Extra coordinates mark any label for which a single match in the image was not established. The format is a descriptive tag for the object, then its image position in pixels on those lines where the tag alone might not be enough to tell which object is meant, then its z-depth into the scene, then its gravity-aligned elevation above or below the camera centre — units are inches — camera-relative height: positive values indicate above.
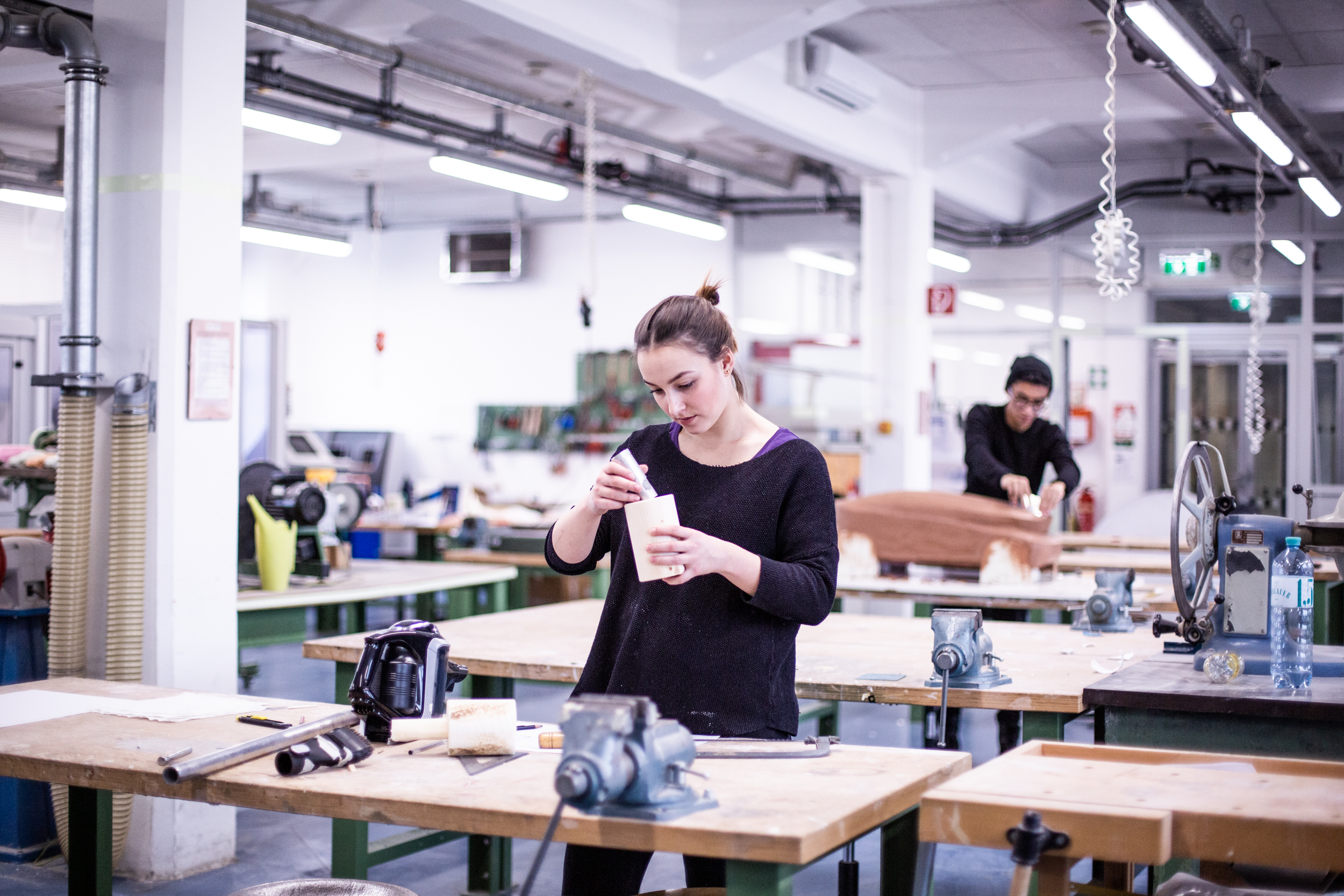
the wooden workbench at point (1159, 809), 65.3 -18.5
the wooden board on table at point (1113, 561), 238.4 -19.5
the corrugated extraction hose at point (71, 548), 150.5 -12.1
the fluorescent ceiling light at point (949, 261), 468.8 +74.3
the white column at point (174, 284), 153.6 +19.6
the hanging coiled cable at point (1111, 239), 162.6 +28.9
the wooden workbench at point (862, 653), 117.8 -21.1
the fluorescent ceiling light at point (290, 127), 279.9 +72.3
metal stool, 81.3 -27.9
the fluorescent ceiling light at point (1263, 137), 278.1 +73.7
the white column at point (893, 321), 351.9 +37.3
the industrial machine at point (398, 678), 88.9 -15.8
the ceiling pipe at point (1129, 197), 404.2 +84.2
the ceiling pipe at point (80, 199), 151.6 +29.0
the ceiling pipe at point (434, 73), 232.7 +81.6
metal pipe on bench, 78.1 -19.2
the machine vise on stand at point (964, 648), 117.0 -17.2
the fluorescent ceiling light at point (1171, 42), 203.5 +72.1
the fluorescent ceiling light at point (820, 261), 481.7 +73.9
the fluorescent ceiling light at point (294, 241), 413.1 +68.9
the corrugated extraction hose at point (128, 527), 150.6 -9.6
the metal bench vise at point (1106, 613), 160.2 -19.0
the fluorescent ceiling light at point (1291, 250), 430.3 +71.7
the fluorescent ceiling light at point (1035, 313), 570.3 +65.4
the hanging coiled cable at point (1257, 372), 346.1 +28.0
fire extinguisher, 489.4 -18.7
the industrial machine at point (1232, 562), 116.4 -9.1
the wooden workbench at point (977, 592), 191.8 -20.7
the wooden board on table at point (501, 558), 281.6 -23.8
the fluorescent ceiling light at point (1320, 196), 347.3 +75.5
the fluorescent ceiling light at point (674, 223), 401.7 +75.2
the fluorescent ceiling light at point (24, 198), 270.1 +52.6
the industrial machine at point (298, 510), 198.8 -9.6
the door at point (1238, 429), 438.6 +12.1
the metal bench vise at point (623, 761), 65.2 -15.8
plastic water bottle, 112.3 -13.2
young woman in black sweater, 84.5 -8.2
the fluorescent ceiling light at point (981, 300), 561.0 +69.7
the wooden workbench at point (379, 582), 186.7 -21.5
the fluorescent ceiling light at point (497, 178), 327.9 +73.3
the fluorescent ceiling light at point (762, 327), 496.1 +50.9
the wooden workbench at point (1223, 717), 98.3 -19.9
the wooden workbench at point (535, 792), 65.8 -19.8
